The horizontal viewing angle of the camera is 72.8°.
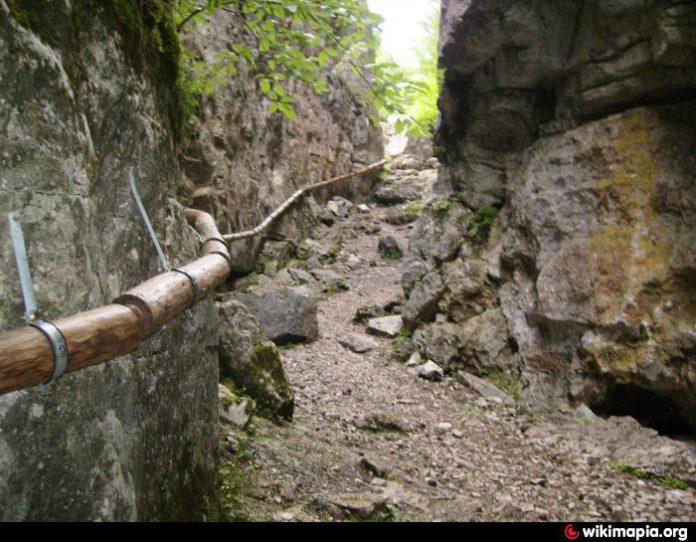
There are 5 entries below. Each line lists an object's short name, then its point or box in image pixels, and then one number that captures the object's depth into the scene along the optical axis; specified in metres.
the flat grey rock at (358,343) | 9.60
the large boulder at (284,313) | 9.38
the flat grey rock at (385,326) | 10.26
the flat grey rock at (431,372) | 8.48
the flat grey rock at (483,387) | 7.74
